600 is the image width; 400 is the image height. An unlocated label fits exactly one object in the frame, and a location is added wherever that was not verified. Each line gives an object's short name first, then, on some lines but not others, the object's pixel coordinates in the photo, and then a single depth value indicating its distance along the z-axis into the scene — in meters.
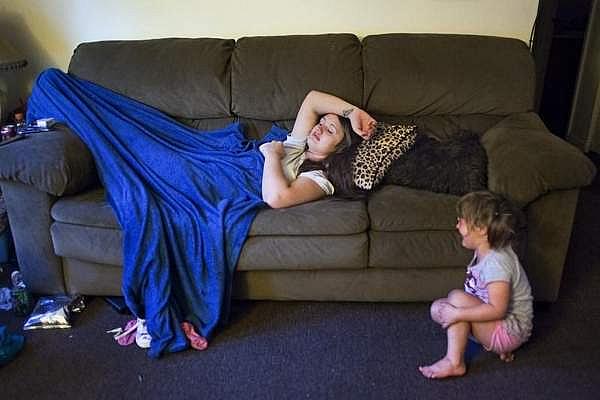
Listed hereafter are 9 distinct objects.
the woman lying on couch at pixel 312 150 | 1.90
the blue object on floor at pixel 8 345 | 1.76
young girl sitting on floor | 1.59
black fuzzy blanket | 1.91
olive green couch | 1.83
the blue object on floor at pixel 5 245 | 2.27
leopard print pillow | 2.00
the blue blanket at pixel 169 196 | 1.82
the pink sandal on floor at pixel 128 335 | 1.84
